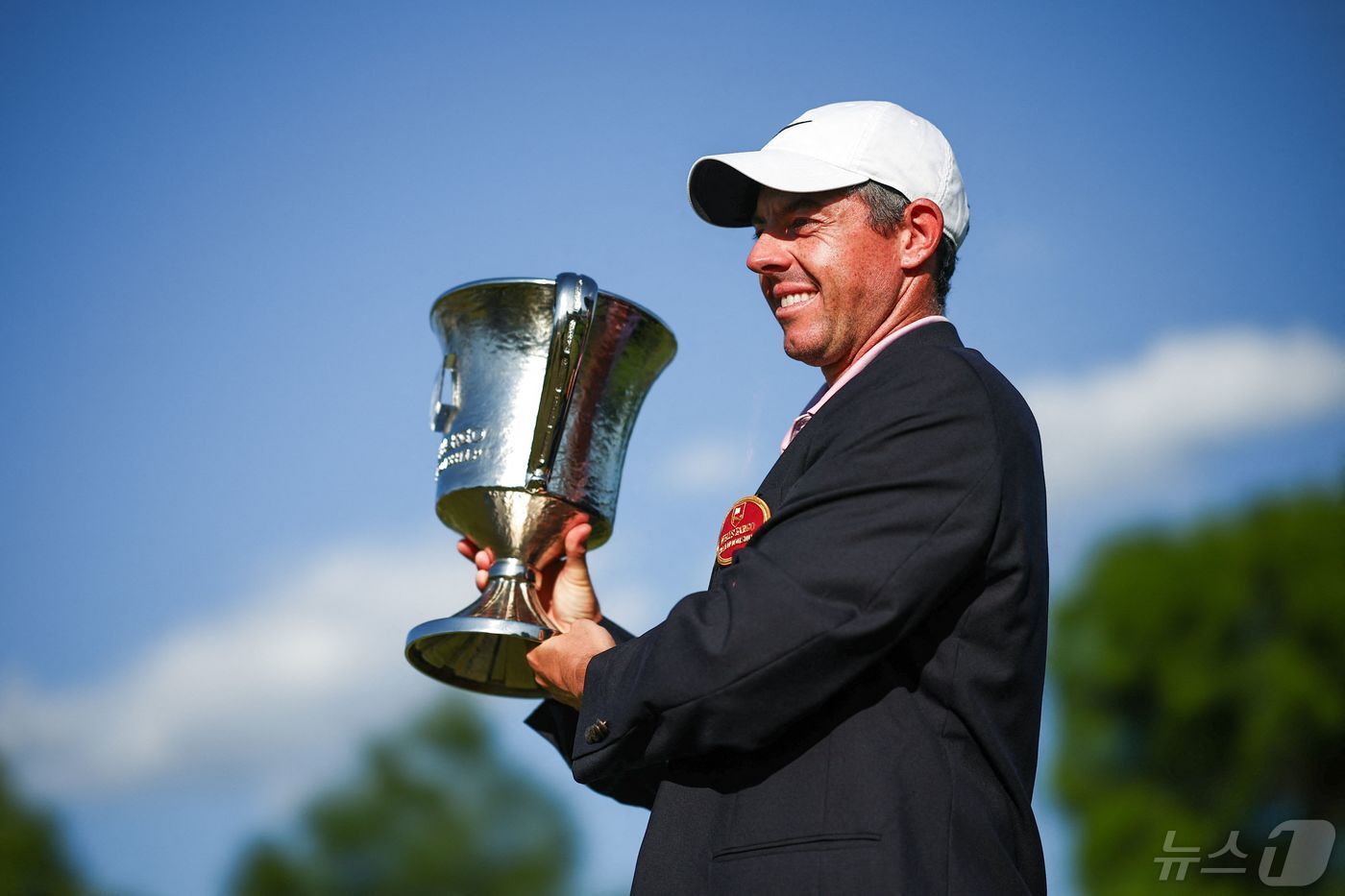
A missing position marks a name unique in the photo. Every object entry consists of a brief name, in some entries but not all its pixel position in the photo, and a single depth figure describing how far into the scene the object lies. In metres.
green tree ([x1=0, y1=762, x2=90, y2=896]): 16.20
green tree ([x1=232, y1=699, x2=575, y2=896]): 22.94
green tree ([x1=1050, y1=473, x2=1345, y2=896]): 19.47
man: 2.59
